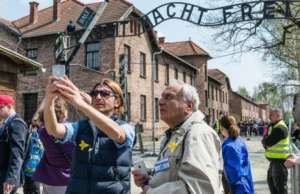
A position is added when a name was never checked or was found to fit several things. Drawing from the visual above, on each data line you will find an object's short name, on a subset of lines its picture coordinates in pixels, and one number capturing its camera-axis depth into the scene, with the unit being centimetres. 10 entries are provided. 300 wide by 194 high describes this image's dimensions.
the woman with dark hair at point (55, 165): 367
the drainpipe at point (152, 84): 2658
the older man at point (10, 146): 384
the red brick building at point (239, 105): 6944
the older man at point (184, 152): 190
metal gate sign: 730
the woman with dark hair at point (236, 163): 416
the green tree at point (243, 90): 11214
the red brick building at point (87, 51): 2216
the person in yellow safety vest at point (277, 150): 599
